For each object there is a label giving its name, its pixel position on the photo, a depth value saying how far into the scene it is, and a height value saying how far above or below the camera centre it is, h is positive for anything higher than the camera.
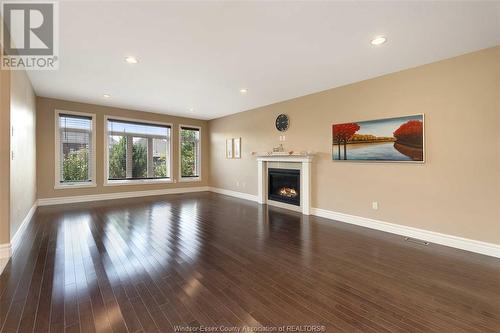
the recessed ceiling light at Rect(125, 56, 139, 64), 3.43 +1.65
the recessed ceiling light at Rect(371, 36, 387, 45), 2.82 +1.57
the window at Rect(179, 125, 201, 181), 8.36 +0.58
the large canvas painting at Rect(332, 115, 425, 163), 3.65 +0.46
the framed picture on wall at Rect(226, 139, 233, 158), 7.79 +0.66
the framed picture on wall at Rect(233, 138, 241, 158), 7.44 +0.66
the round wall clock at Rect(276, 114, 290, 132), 5.83 +1.15
